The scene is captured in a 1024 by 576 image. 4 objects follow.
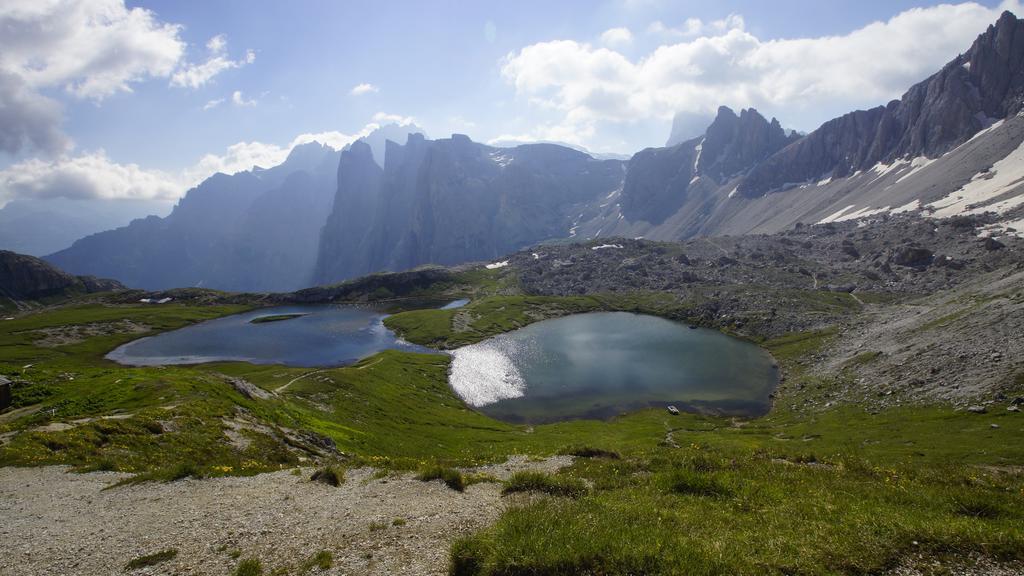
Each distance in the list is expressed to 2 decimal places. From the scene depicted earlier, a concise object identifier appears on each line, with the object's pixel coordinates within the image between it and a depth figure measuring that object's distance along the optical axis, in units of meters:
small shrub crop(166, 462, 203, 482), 25.11
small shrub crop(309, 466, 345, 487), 24.61
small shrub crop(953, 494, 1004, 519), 15.09
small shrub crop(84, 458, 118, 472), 27.20
